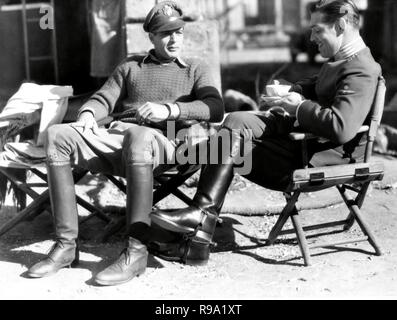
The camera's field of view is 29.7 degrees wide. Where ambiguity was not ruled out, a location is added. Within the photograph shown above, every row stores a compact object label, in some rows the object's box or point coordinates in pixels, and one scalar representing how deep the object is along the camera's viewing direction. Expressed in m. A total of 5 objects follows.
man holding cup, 4.42
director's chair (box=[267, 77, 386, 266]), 4.57
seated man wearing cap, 4.45
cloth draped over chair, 5.20
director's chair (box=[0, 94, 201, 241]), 5.11
